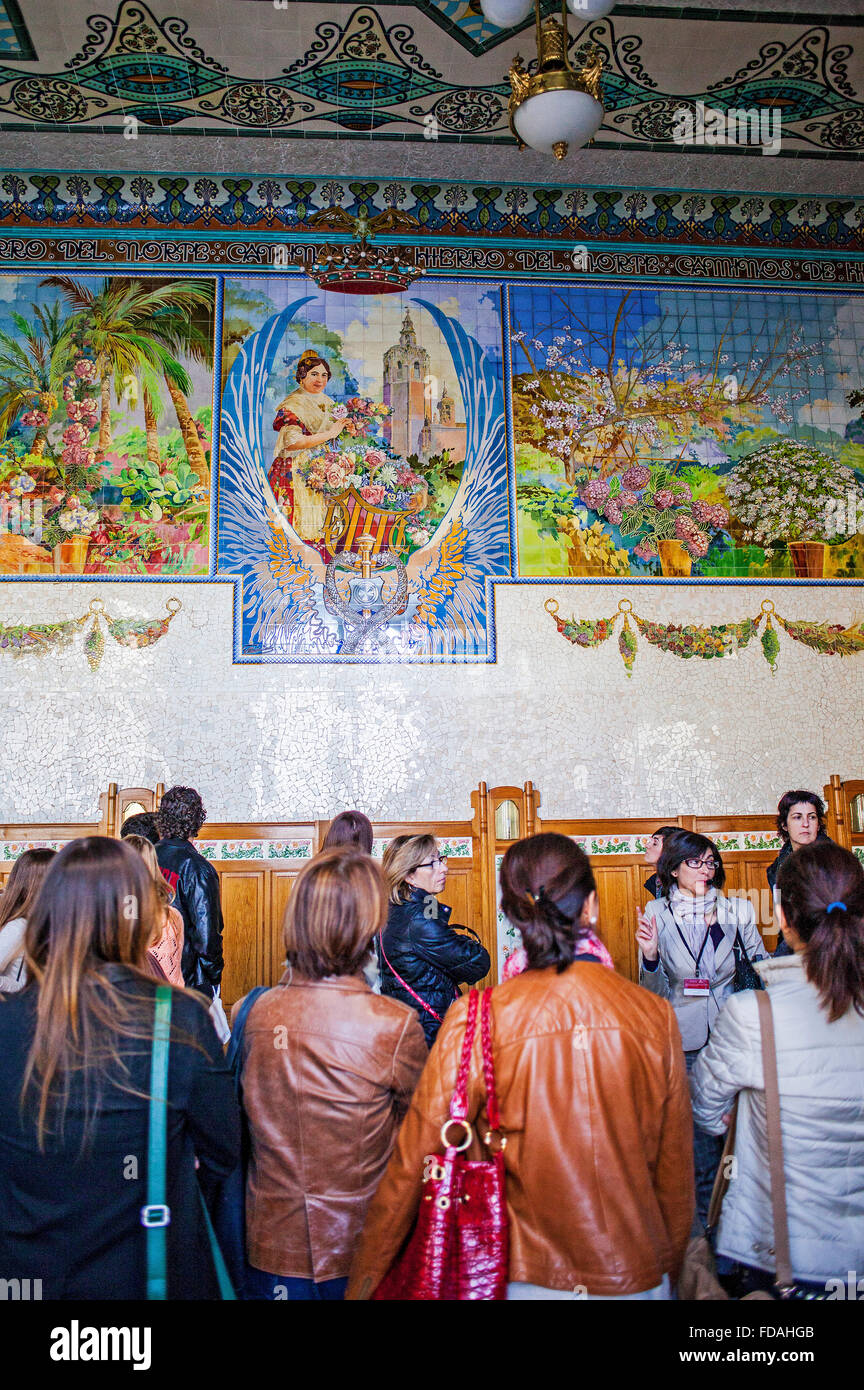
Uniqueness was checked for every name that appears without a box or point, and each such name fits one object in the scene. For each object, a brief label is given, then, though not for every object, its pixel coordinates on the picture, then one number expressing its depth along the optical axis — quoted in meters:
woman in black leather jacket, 3.47
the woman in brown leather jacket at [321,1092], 2.19
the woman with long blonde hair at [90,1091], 1.81
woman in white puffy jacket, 2.12
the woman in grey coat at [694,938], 3.67
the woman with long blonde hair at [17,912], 3.14
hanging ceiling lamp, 4.31
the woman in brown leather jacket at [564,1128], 1.94
